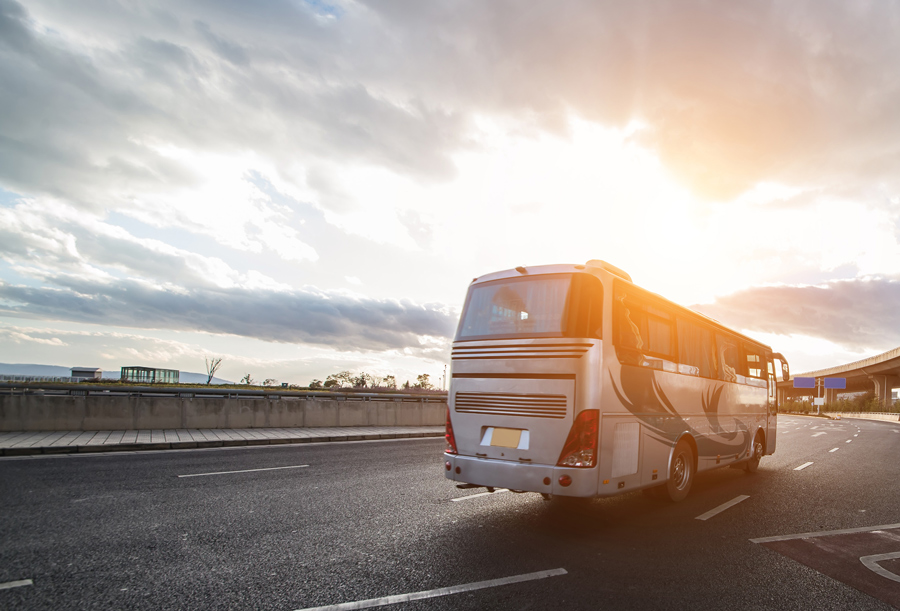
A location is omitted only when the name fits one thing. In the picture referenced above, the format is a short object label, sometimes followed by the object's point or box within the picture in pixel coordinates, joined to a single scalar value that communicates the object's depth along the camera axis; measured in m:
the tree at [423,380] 111.15
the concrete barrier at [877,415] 62.09
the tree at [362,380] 85.31
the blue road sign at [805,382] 81.94
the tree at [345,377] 100.62
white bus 6.00
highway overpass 68.25
